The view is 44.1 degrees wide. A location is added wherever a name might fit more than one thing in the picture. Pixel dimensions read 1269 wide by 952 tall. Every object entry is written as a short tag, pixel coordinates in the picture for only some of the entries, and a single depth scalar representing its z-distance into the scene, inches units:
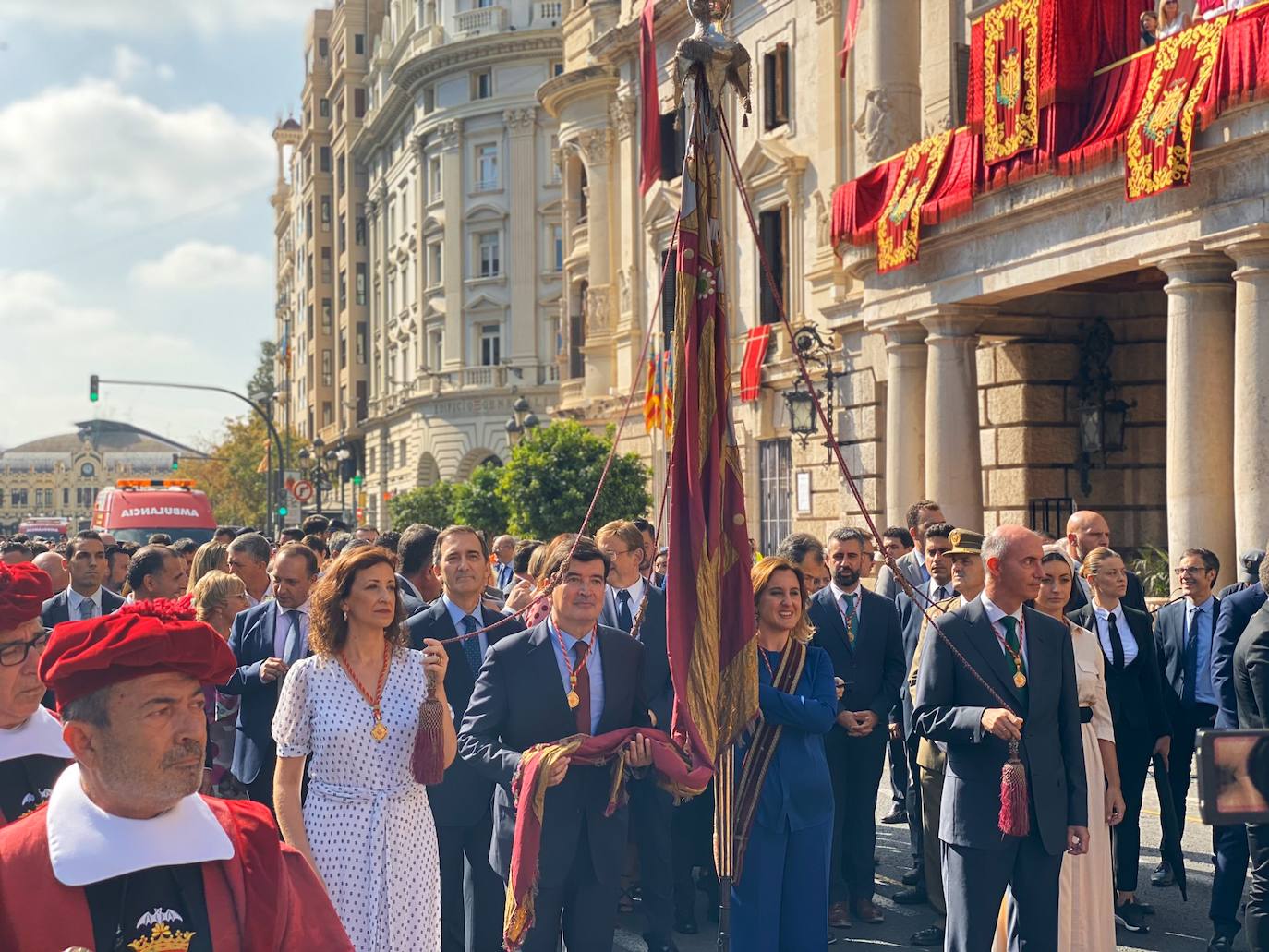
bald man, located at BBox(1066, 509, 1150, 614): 393.7
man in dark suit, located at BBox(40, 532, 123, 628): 428.8
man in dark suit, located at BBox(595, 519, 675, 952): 314.5
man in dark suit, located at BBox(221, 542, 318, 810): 295.1
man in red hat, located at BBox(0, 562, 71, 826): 173.3
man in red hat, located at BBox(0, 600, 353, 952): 114.5
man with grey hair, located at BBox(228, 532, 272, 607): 376.2
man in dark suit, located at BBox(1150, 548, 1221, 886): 370.9
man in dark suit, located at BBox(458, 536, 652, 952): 249.4
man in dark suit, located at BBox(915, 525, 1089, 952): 248.2
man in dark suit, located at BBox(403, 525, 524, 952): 280.5
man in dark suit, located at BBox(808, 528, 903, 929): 344.2
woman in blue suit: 252.4
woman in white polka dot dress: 215.0
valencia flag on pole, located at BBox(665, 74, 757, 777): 258.1
